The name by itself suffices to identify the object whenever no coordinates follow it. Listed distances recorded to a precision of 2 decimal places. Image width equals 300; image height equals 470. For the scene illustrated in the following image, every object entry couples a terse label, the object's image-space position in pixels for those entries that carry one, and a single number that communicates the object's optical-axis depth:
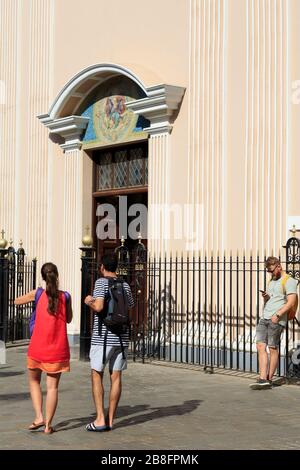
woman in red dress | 7.62
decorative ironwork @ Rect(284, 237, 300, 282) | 11.30
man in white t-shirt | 10.57
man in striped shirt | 7.71
